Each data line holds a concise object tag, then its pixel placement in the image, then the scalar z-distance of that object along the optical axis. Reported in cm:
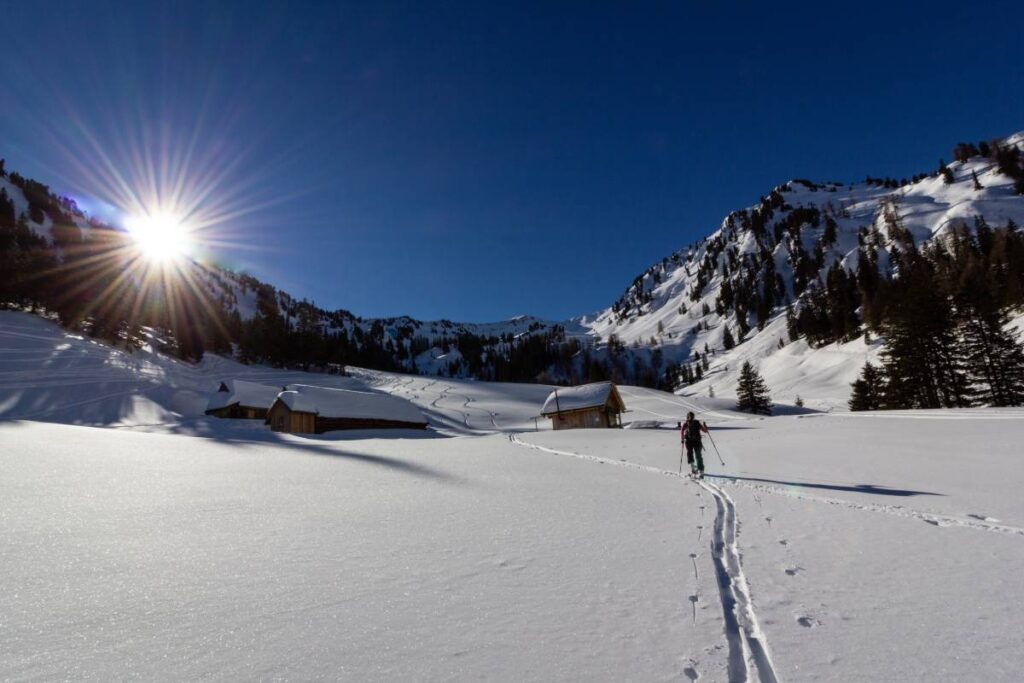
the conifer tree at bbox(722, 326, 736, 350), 17200
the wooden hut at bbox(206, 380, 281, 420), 5200
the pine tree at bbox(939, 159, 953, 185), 18250
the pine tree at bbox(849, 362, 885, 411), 4603
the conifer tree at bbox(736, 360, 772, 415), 6806
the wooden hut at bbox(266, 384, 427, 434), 4266
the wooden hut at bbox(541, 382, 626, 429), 4853
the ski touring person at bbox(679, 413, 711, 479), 1278
